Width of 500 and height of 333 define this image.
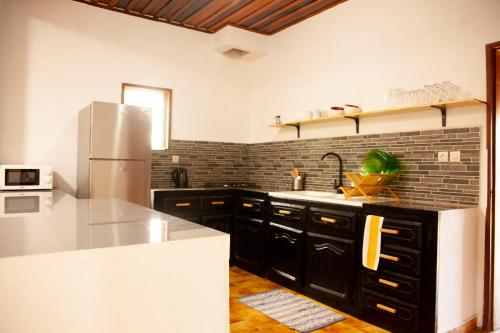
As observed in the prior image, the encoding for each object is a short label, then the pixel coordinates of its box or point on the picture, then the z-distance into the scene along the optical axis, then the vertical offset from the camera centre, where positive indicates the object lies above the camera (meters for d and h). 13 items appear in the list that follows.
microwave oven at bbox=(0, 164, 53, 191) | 3.32 -0.13
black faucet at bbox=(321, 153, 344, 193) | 3.85 -0.13
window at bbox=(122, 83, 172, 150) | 4.54 +0.67
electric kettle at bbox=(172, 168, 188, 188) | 4.50 -0.15
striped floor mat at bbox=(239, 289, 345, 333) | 2.81 -1.16
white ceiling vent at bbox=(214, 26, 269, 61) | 4.68 +1.55
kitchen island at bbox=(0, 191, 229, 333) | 0.95 -0.32
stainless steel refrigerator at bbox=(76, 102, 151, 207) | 3.51 +0.10
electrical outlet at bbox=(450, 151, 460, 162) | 2.90 +0.10
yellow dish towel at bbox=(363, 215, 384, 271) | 2.68 -0.53
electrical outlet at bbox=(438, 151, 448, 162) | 2.97 +0.10
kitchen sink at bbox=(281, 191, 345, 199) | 3.49 -0.27
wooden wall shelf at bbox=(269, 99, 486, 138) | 2.82 +0.50
